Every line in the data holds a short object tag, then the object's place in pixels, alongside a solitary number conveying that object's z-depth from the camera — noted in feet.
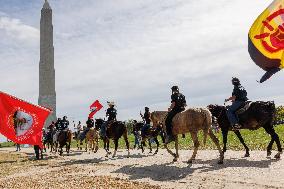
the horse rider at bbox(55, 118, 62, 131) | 85.59
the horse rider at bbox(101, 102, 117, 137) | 65.51
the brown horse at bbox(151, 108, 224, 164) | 44.86
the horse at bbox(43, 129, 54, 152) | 97.35
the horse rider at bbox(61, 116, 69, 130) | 84.94
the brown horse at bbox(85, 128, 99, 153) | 90.79
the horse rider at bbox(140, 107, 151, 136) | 69.95
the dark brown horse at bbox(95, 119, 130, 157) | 67.92
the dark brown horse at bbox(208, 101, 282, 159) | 46.70
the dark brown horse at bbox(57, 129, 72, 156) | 82.78
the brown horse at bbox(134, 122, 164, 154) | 72.69
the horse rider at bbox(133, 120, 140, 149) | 94.12
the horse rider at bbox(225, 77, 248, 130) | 47.67
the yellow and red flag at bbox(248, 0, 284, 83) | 30.76
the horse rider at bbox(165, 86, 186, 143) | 46.88
